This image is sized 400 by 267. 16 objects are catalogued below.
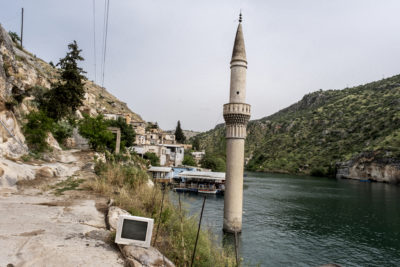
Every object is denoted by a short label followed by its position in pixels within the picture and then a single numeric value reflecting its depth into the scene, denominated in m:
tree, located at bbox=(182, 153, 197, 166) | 73.06
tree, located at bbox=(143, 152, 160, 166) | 57.94
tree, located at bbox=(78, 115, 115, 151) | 25.19
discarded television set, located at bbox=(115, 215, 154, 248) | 4.42
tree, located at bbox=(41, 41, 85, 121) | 25.27
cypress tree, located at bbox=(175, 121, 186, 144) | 103.00
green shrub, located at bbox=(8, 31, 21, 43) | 49.15
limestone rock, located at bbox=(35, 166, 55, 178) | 11.42
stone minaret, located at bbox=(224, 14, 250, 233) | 19.73
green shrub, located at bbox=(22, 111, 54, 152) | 15.61
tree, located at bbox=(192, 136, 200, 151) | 104.69
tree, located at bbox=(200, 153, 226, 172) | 71.33
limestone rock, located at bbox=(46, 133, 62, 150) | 19.20
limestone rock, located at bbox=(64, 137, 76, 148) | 25.05
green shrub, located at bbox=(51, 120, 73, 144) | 22.94
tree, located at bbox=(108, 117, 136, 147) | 47.22
